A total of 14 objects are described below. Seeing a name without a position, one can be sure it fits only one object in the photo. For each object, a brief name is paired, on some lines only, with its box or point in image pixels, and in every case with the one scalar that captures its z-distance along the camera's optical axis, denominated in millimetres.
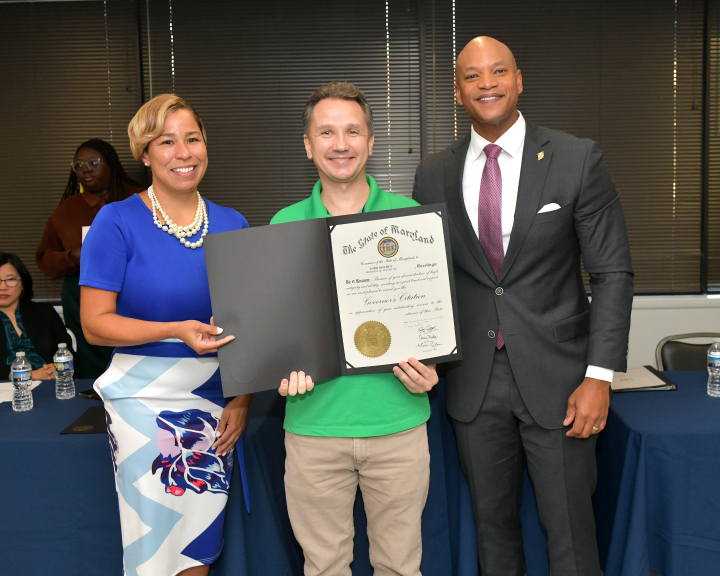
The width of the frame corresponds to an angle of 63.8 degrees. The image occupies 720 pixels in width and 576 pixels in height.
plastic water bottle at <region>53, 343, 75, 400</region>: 2287
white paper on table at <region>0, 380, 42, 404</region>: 2270
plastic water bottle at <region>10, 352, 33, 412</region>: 2123
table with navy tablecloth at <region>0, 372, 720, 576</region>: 1778
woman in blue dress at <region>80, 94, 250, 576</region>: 1486
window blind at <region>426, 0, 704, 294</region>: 4207
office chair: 2955
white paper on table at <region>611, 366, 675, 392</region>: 2206
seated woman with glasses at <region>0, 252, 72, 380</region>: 2951
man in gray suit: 1578
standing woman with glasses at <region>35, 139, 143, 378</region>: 3471
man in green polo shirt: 1503
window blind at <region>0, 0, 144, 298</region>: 4297
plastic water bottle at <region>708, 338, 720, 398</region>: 2158
